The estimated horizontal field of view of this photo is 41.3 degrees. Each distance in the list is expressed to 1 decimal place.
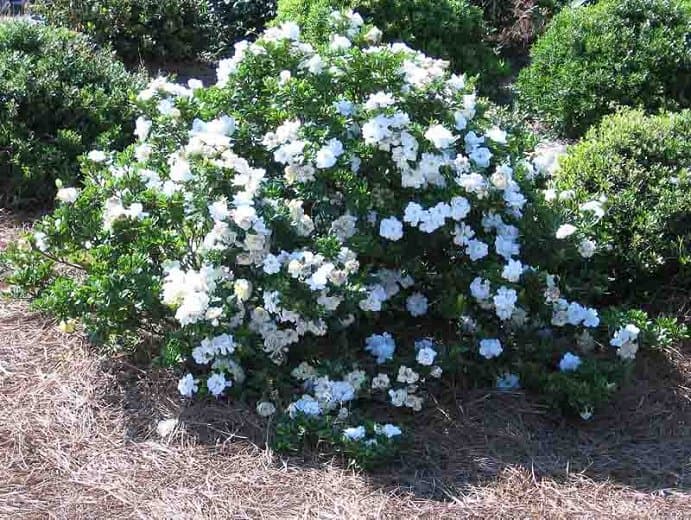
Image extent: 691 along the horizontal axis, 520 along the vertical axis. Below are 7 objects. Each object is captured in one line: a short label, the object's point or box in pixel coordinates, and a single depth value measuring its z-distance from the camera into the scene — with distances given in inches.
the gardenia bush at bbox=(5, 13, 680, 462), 117.9
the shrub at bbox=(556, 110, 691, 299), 141.6
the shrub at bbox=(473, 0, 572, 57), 256.4
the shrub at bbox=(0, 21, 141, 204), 176.1
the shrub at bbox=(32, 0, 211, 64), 247.4
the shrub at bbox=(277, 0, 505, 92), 206.1
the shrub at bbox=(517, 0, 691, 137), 194.2
